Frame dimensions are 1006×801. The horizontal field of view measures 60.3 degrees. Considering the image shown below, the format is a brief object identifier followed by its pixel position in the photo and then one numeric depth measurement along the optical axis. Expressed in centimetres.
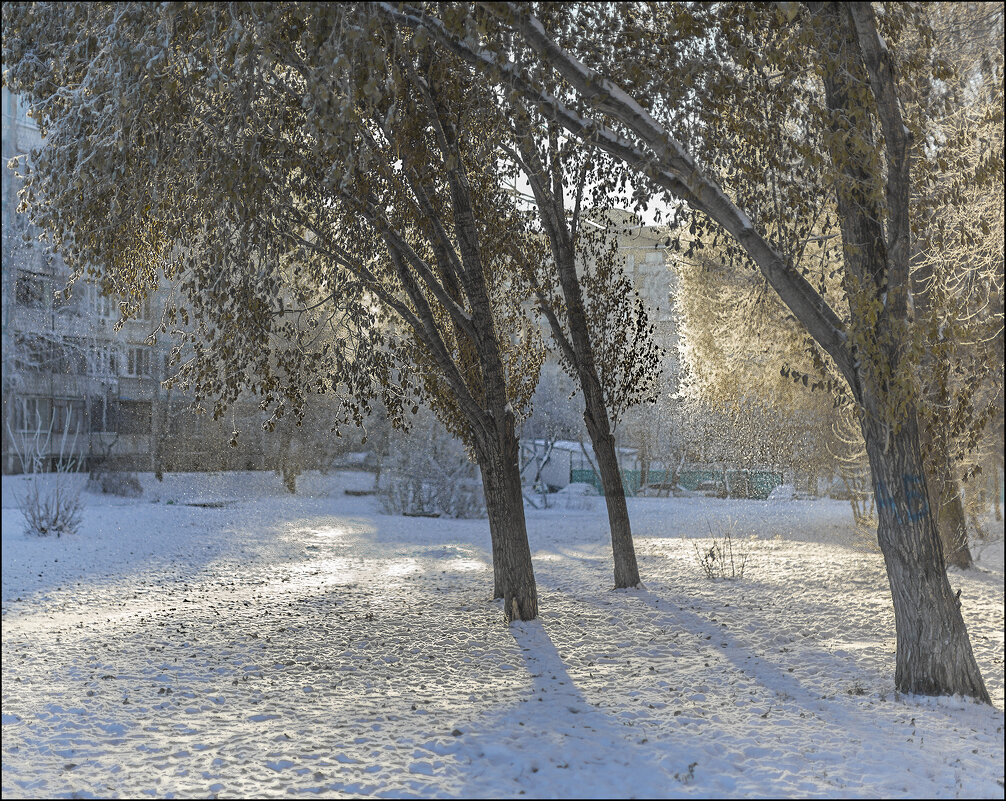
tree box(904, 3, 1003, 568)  526
